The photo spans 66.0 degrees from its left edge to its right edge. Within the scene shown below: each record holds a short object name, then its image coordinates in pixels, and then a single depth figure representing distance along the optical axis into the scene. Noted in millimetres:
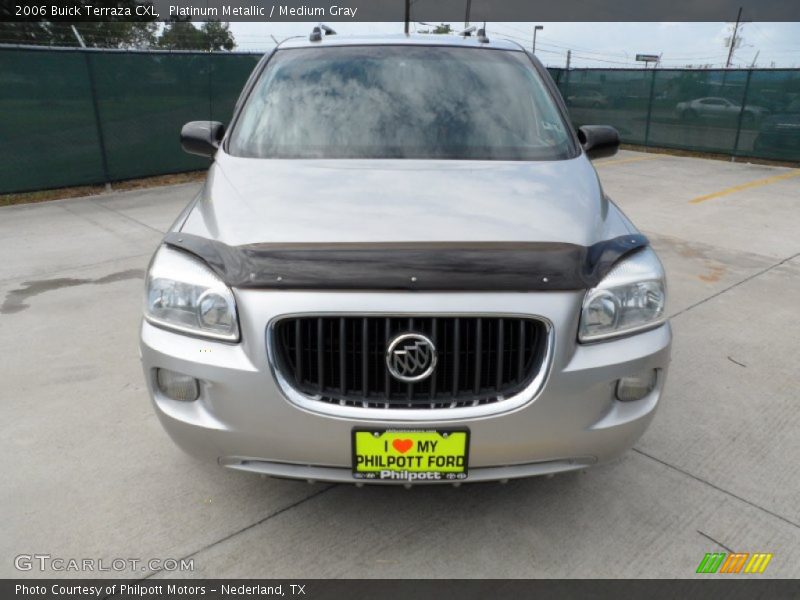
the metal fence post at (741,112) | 13220
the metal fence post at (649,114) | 15117
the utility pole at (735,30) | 52725
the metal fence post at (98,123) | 8688
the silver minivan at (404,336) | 1922
